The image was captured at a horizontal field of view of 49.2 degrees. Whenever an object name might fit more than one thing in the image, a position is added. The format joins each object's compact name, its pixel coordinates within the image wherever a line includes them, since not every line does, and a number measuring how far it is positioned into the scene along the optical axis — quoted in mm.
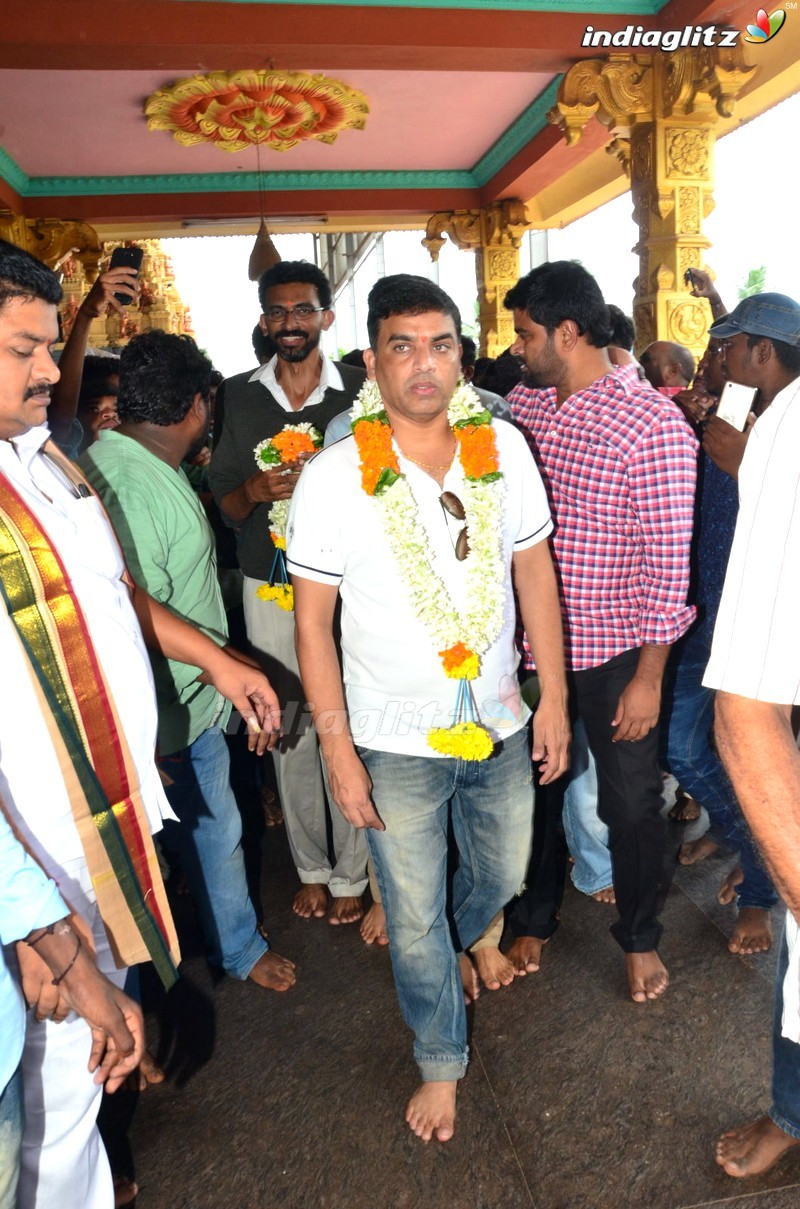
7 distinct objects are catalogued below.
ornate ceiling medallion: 7188
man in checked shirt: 2377
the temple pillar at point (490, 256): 10266
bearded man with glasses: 3113
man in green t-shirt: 2305
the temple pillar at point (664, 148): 6066
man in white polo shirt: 2039
